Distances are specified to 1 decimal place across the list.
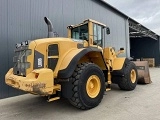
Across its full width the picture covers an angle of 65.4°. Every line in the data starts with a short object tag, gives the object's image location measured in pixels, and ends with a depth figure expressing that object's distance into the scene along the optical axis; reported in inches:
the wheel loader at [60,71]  112.2
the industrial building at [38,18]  172.3
